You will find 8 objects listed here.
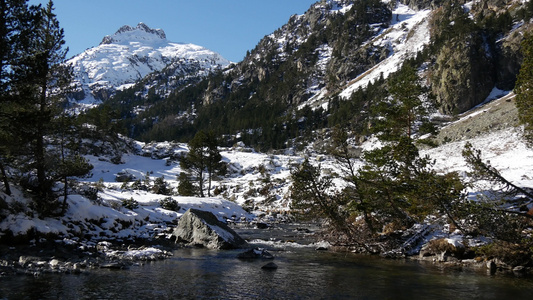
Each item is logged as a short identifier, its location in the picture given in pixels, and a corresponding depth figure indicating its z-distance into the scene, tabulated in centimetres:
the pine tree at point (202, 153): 4819
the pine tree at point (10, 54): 1551
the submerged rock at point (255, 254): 1741
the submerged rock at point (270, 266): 1463
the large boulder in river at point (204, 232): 2084
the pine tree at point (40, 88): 1611
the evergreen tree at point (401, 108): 2302
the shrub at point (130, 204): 2684
